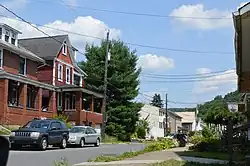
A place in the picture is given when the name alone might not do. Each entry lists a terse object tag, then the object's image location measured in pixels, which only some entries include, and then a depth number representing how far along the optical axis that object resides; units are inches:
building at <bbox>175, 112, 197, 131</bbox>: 5149.6
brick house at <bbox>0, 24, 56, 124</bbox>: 1491.1
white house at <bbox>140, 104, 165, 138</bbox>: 3640.3
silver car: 1211.2
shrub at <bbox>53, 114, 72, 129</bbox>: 1704.0
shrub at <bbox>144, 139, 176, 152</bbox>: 1000.9
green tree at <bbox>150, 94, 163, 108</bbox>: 6584.6
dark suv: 979.7
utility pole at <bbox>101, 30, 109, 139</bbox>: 1863.2
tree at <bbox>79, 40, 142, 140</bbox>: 2204.7
